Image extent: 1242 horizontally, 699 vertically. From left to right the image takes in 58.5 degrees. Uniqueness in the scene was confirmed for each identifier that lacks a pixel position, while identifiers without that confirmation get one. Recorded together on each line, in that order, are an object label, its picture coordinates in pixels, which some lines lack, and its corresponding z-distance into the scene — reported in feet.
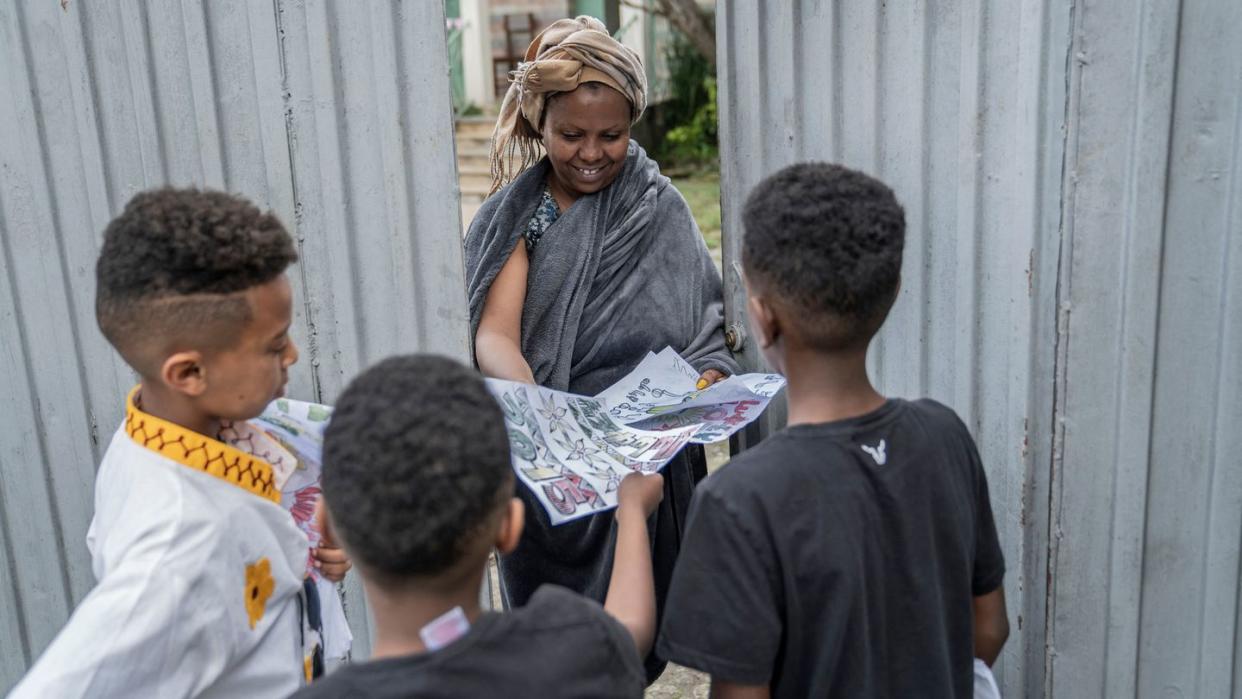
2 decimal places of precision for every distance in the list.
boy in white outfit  4.85
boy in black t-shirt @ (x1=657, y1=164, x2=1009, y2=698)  4.97
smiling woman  8.67
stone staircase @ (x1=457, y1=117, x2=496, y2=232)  41.47
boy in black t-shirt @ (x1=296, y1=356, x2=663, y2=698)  3.95
